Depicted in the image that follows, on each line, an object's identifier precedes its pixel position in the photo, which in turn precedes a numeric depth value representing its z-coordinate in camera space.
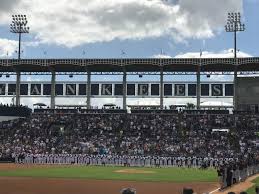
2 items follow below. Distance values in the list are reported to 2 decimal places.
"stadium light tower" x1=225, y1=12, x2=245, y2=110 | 61.37
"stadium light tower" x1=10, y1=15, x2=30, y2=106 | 65.48
